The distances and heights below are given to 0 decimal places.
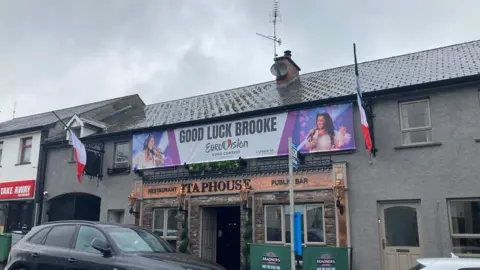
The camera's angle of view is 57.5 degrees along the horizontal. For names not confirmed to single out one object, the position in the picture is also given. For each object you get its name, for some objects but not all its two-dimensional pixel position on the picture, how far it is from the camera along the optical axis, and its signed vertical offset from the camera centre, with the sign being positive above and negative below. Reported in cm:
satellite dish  1916 +682
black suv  748 -43
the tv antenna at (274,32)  2095 +923
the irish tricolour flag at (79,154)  1750 +287
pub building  1350 +69
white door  1230 -23
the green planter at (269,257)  1200 -83
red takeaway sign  2080 +178
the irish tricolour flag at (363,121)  1247 +295
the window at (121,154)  1845 +302
